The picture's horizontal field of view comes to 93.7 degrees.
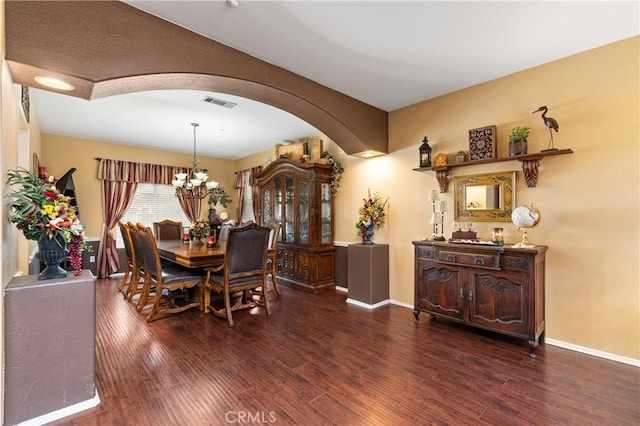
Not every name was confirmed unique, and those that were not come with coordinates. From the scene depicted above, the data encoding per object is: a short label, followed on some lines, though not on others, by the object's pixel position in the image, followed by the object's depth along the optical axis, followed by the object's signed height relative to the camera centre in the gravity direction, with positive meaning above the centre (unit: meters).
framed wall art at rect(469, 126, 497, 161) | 3.17 +0.74
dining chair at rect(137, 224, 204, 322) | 3.39 -0.79
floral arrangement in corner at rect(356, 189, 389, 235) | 4.19 -0.01
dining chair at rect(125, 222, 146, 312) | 3.76 -0.67
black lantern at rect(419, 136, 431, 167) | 3.70 +0.73
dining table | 3.34 -0.49
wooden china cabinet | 4.73 -0.14
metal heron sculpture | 2.79 +0.84
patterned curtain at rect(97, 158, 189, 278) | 5.76 +0.36
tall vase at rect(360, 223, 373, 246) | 4.20 -0.30
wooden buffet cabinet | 2.66 -0.73
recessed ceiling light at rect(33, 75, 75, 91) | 1.98 +0.89
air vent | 3.81 +1.46
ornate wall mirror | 3.15 +0.17
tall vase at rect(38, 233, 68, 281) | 1.90 -0.26
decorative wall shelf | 2.79 +0.52
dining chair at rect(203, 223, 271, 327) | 3.31 -0.65
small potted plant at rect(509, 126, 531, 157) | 2.92 +0.70
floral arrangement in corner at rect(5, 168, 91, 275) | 1.81 +0.03
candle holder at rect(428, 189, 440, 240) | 3.53 +0.00
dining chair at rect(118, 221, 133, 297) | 4.19 -0.53
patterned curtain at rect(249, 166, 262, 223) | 6.55 +0.39
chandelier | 4.68 +0.44
